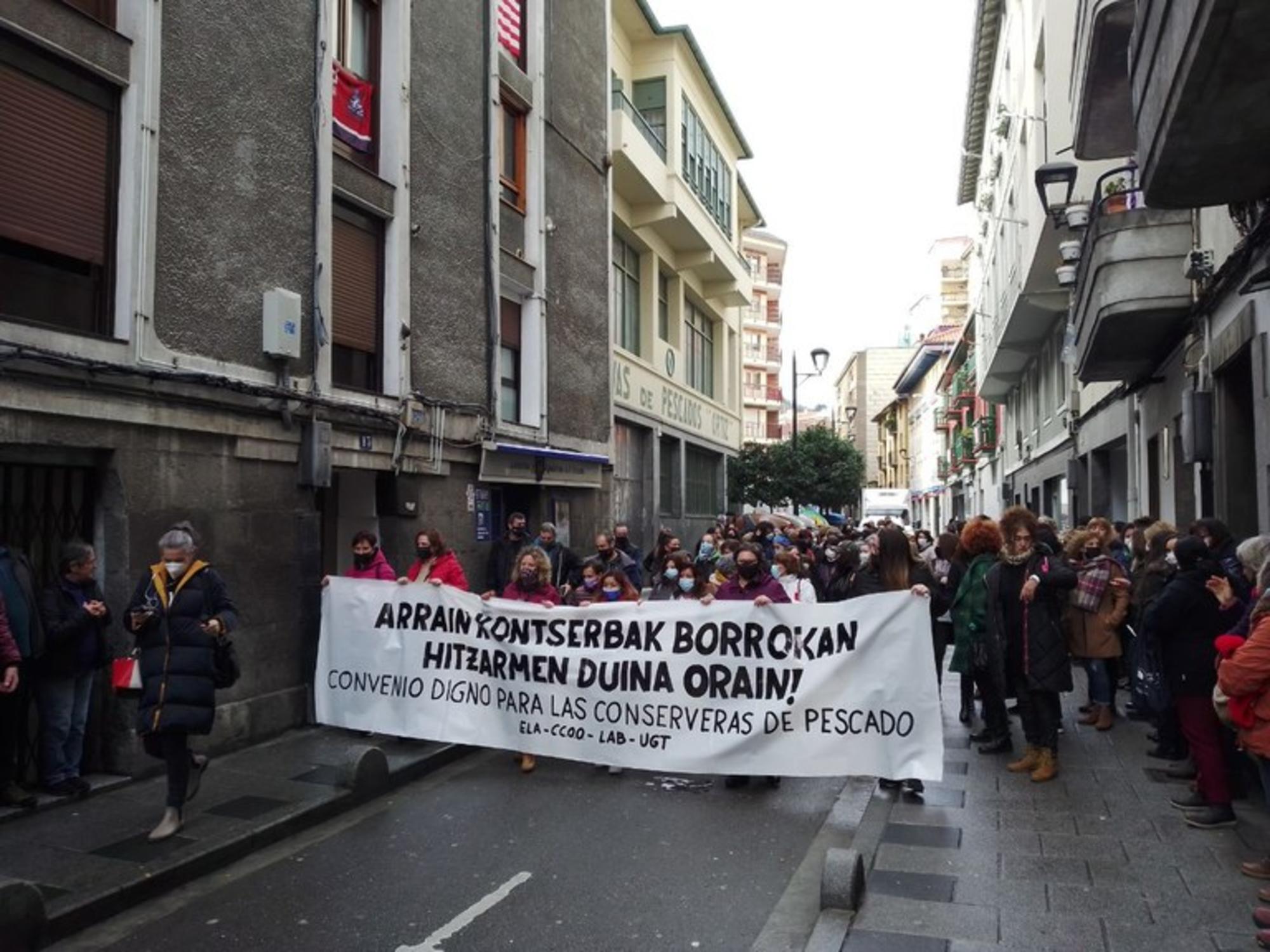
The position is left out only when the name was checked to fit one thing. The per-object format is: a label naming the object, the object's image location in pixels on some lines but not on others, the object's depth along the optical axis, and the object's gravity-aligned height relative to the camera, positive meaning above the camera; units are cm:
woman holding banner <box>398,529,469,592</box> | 938 -38
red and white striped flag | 1568 +740
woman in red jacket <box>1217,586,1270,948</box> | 488 -71
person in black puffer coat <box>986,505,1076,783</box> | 745 -73
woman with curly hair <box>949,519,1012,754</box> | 819 -79
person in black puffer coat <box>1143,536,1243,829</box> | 638 -79
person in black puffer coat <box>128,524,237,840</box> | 629 -81
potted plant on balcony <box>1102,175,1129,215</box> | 1382 +449
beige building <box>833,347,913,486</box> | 10425 +1345
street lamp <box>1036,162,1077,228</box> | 1460 +486
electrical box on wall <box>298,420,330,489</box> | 986 +59
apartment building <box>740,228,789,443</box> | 8088 +1399
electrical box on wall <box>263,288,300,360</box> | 947 +175
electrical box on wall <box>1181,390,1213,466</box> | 1141 +109
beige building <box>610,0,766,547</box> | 2208 +642
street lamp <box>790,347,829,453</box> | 3406 +536
